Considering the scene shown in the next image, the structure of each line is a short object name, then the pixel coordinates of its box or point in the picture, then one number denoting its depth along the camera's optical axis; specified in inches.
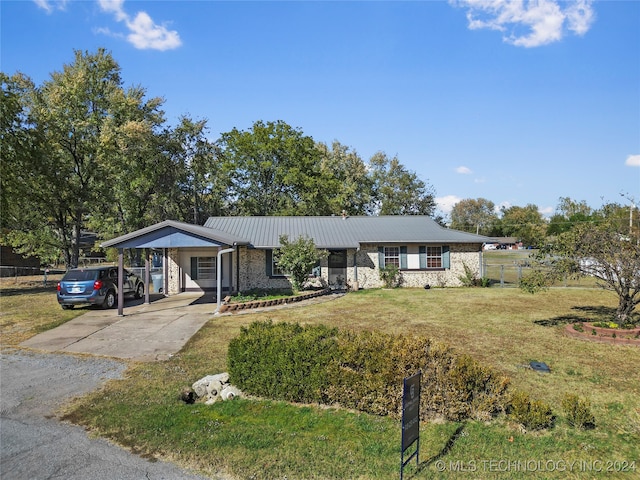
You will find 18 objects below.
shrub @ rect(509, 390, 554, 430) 231.5
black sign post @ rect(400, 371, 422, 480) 176.4
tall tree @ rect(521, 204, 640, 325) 432.1
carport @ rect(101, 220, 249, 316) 591.2
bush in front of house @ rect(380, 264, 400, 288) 877.2
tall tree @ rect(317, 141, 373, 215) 1706.4
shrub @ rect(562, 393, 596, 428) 233.9
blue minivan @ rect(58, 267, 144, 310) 621.6
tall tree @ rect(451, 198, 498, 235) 3855.8
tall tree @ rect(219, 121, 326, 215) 1416.1
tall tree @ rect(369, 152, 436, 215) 1998.0
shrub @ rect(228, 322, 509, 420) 248.4
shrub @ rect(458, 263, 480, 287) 901.8
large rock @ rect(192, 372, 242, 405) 282.2
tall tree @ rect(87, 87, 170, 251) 1067.9
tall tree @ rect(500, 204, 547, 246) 2779.3
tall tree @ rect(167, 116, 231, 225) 1245.7
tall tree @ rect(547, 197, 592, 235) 2630.4
